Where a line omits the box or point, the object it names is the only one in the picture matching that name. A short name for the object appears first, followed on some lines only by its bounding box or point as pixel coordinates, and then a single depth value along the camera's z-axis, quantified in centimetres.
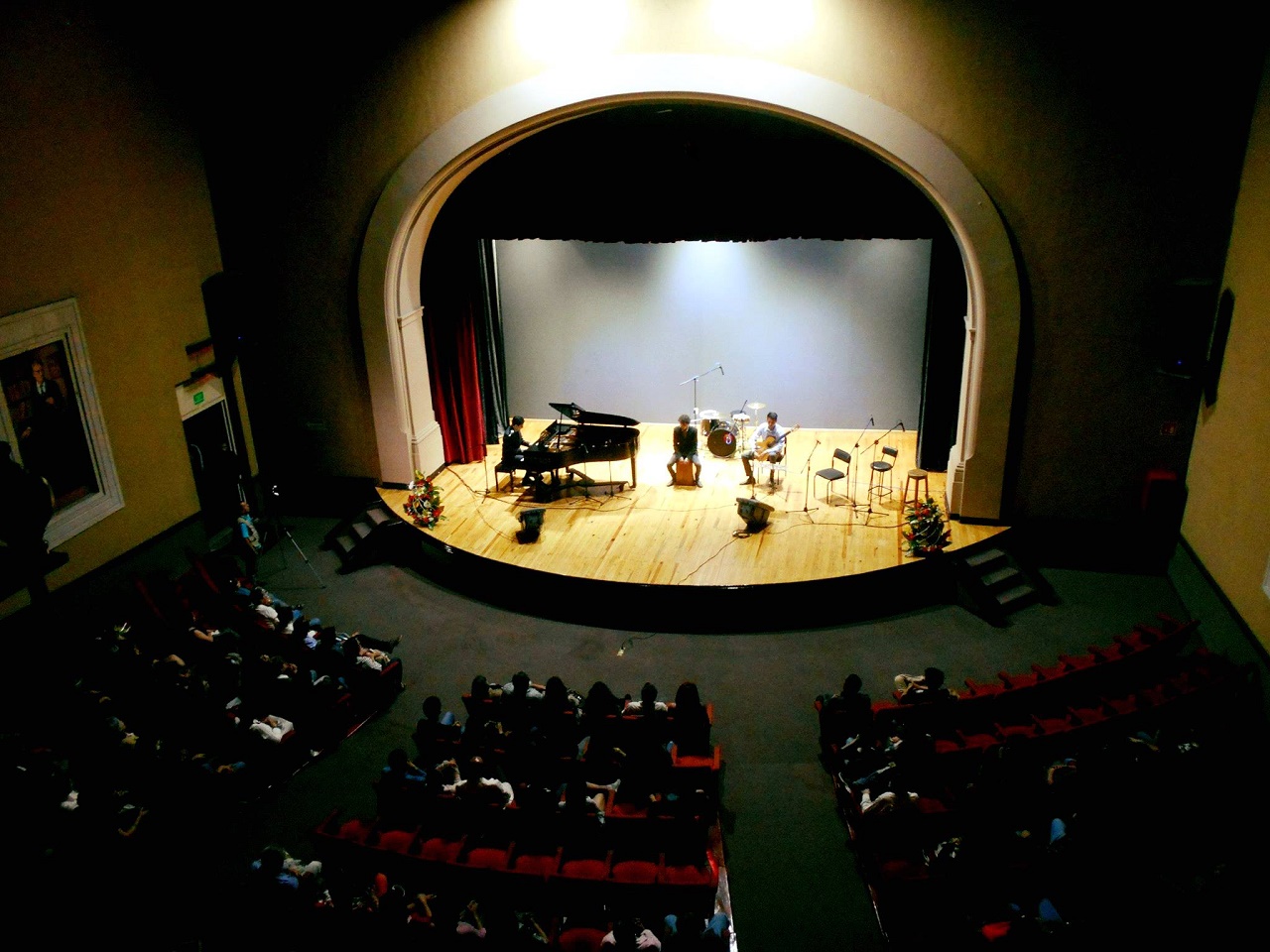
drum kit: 1293
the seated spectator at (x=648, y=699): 721
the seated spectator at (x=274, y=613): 869
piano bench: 1199
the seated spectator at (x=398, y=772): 659
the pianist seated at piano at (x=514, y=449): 1182
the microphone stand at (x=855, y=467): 1187
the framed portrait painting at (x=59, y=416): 875
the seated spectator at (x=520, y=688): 735
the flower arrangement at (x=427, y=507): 1133
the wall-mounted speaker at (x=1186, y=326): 927
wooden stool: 1120
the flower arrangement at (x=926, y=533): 1016
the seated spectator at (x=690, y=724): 714
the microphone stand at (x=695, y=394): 1393
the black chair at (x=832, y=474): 1118
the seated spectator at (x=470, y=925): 554
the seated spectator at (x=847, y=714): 731
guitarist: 1206
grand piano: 1173
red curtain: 1251
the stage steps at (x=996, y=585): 978
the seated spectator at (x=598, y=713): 722
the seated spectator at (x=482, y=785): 643
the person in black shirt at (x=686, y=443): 1205
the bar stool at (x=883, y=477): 1141
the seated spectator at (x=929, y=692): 730
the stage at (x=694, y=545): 993
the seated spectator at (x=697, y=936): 518
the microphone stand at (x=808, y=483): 1155
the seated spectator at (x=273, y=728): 743
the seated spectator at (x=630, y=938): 542
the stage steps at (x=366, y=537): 1124
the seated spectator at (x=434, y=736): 706
